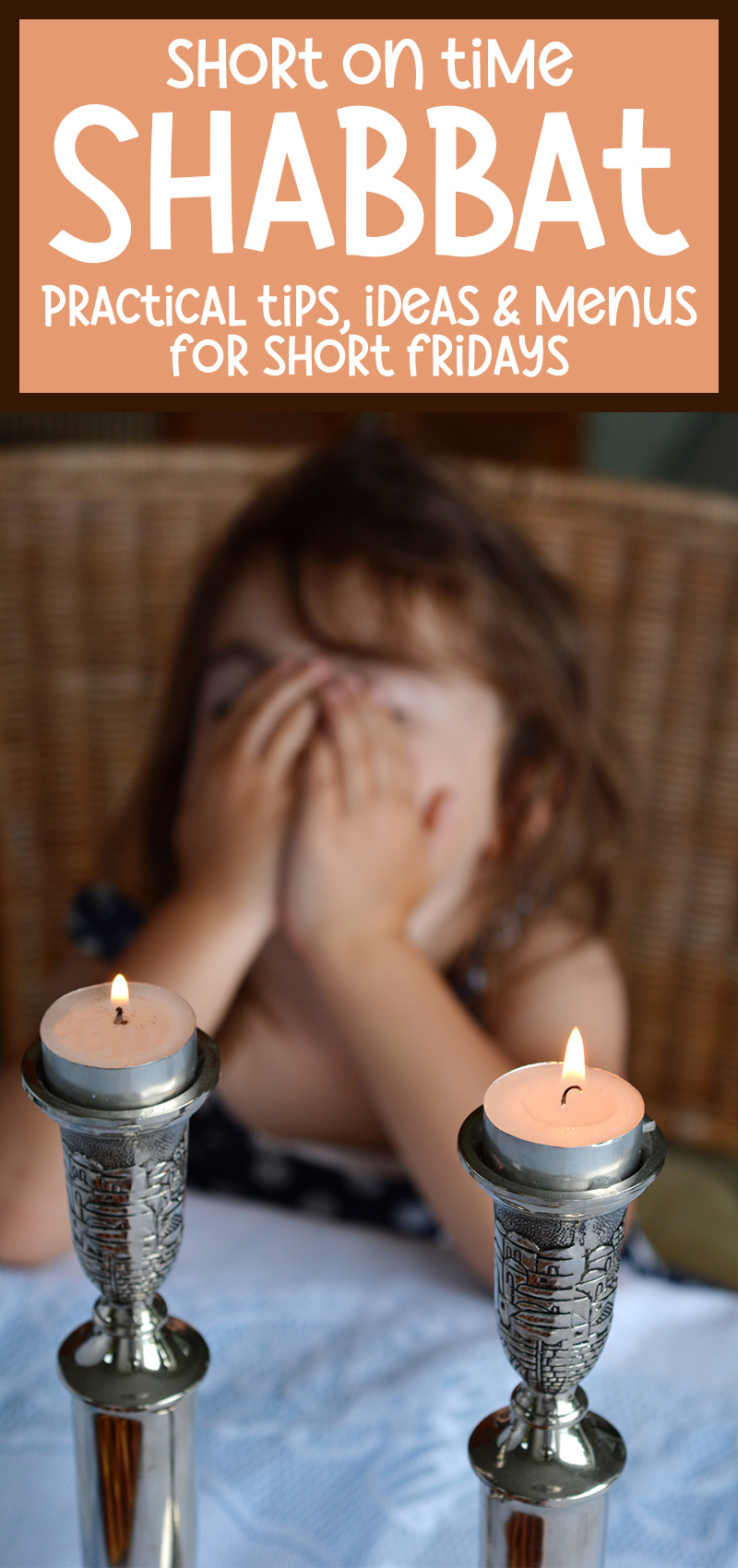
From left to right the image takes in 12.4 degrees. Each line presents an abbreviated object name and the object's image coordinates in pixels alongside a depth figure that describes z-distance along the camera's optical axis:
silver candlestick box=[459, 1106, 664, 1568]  0.80
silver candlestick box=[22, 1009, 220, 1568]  0.82
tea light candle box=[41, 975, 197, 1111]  0.82
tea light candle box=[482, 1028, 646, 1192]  0.80
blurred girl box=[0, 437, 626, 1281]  1.47
